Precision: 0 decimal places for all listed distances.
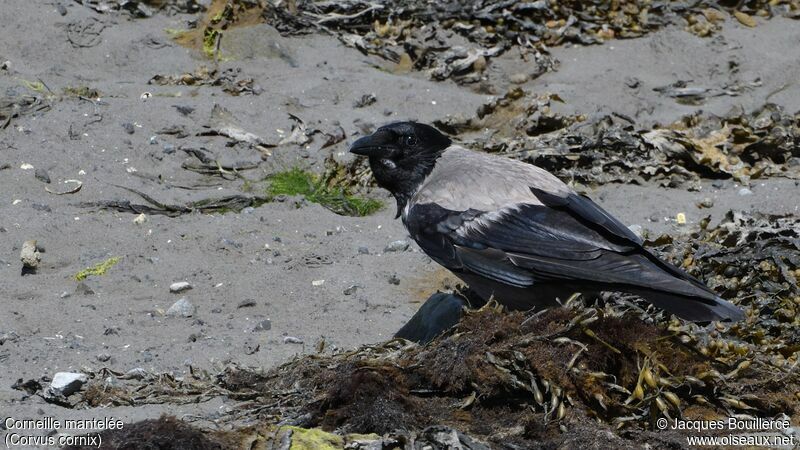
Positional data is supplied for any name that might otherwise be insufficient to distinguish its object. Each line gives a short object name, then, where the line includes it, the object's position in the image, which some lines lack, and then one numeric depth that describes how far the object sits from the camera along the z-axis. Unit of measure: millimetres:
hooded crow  11266
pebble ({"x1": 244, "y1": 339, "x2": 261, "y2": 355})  11934
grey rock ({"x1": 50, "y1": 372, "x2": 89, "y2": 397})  10500
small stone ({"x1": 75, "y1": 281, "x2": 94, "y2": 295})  13005
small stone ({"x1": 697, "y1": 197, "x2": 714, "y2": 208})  15344
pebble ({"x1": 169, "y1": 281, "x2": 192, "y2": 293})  13214
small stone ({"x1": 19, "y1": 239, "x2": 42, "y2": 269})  13281
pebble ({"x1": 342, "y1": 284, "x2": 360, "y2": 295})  13336
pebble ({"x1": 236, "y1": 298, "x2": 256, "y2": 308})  12953
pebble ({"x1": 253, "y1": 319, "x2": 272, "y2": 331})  12477
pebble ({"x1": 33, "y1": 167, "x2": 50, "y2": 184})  15336
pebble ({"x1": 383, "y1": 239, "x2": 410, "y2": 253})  14461
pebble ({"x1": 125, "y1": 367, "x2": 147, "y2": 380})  11016
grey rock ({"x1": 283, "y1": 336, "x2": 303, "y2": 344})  12187
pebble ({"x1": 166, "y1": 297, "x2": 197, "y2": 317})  12680
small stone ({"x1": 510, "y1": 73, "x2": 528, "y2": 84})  18875
